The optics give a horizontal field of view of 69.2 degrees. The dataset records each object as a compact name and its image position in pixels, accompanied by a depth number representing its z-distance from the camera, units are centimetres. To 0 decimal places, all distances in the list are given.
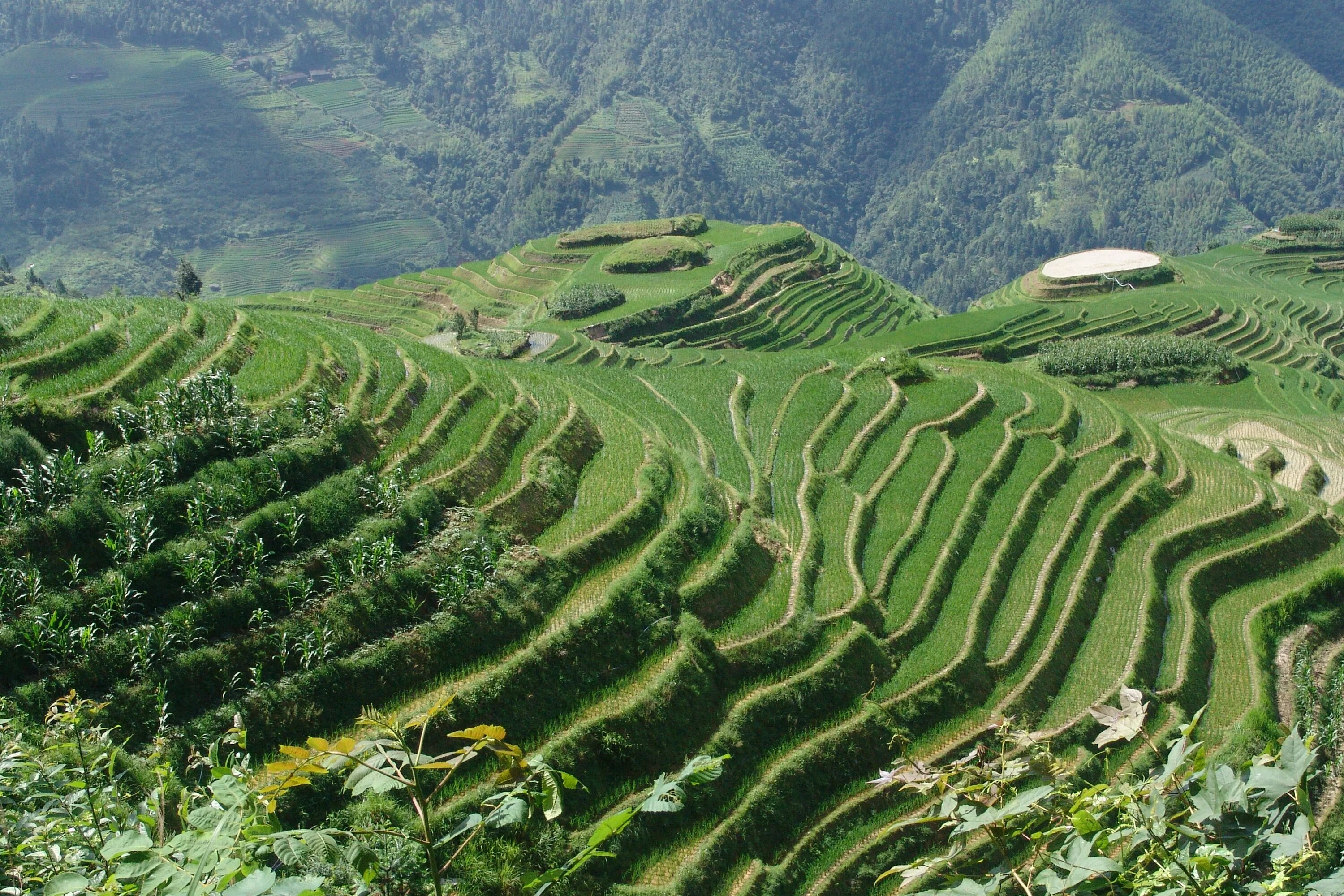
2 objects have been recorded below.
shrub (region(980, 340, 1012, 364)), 5431
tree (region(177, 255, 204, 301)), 5253
